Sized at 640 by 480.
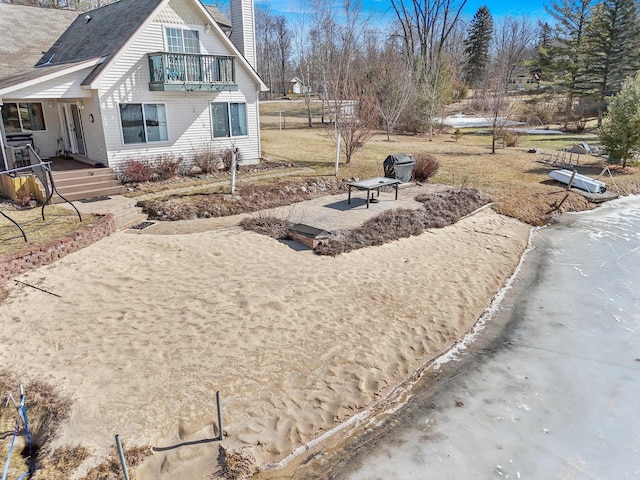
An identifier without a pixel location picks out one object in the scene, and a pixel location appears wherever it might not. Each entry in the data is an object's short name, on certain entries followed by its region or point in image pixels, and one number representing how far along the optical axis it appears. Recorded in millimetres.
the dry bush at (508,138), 28438
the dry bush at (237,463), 4953
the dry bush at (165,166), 16172
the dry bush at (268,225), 11664
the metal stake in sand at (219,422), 5273
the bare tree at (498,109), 25609
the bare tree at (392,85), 30812
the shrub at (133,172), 15414
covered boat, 17797
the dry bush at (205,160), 17422
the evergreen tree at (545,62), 46750
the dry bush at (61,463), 4754
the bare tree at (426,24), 45875
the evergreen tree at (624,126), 20219
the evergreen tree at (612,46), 36875
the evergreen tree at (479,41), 62062
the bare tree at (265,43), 69500
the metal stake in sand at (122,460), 4496
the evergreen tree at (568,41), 41906
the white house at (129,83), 14867
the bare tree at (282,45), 74125
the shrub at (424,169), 17984
